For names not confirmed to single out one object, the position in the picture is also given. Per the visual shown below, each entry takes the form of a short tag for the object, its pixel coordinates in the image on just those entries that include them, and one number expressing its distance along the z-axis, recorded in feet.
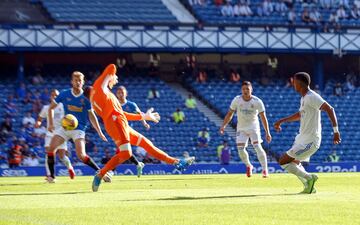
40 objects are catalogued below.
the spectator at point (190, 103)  159.63
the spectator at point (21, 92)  151.64
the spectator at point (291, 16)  177.39
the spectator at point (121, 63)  169.17
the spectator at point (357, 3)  186.04
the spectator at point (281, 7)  179.63
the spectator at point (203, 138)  149.69
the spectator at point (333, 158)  150.71
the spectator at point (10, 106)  146.30
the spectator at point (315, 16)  178.29
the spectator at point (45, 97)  149.48
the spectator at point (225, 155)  134.10
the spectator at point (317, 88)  169.48
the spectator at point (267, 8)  178.96
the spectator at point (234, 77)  169.58
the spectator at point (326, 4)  183.63
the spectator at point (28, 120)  141.55
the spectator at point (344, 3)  184.85
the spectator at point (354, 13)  183.21
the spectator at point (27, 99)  149.59
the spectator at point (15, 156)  126.62
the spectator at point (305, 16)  178.18
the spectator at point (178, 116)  154.81
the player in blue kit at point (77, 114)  73.15
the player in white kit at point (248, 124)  86.58
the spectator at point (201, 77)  168.86
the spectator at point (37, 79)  156.76
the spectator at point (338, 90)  172.45
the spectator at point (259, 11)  178.29
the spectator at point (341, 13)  182.50
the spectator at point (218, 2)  177.88
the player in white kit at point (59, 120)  83.69
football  72.79
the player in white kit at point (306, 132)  57.21
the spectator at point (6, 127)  139.13
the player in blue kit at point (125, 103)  79.62
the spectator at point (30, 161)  128.78
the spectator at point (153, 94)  160.12
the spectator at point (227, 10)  176.65
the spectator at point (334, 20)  178.01
